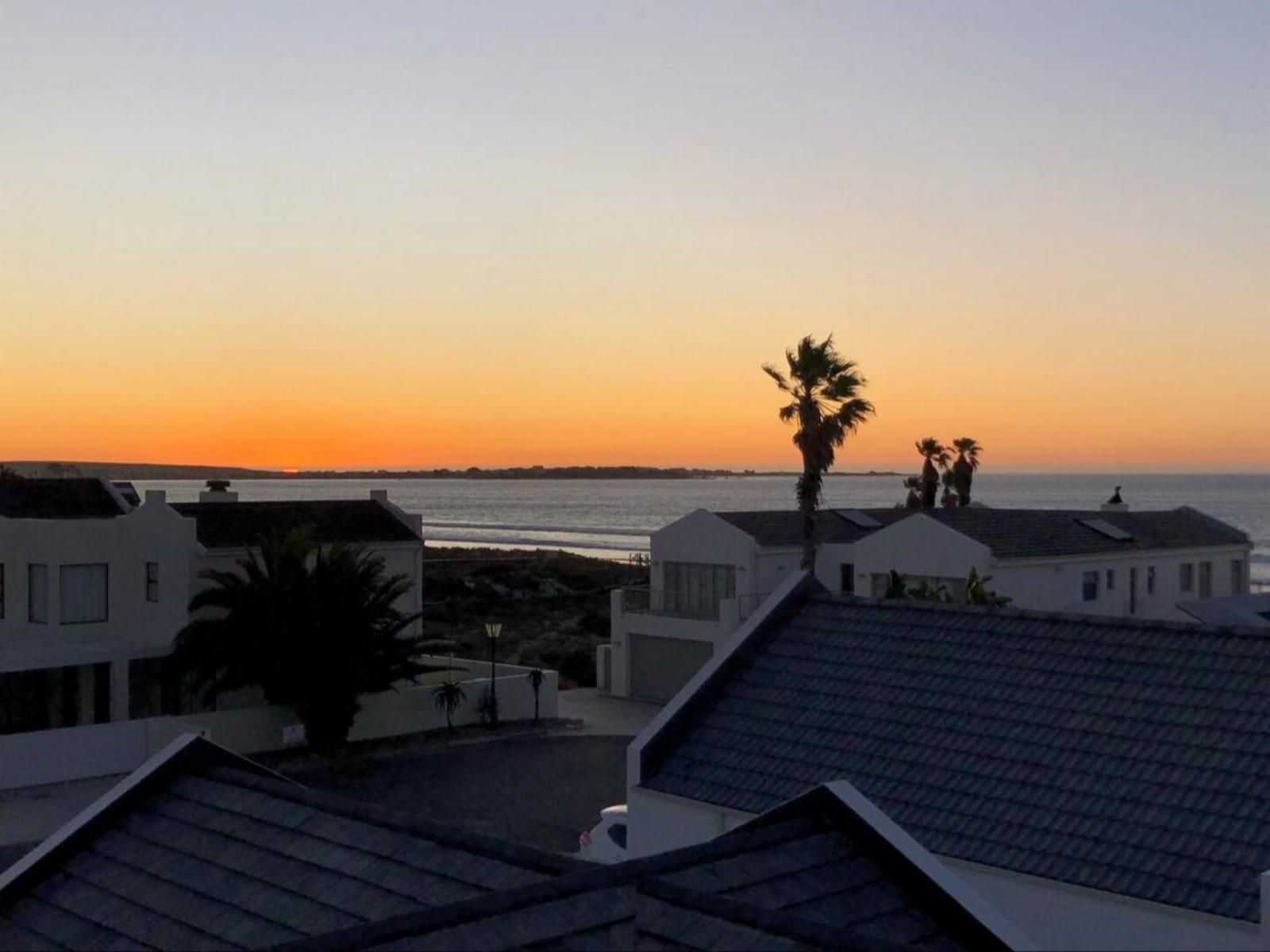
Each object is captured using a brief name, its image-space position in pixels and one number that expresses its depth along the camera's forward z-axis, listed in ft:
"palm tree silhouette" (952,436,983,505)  196.34
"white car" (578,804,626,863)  68.85
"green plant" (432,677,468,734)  109.19
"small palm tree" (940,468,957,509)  195.93
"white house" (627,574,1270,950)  38.63
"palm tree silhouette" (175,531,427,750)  97.50
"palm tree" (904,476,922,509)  205.26
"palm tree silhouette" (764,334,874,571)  120.47
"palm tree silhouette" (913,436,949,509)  188.55
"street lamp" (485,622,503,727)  108.99
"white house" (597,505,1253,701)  114.21
